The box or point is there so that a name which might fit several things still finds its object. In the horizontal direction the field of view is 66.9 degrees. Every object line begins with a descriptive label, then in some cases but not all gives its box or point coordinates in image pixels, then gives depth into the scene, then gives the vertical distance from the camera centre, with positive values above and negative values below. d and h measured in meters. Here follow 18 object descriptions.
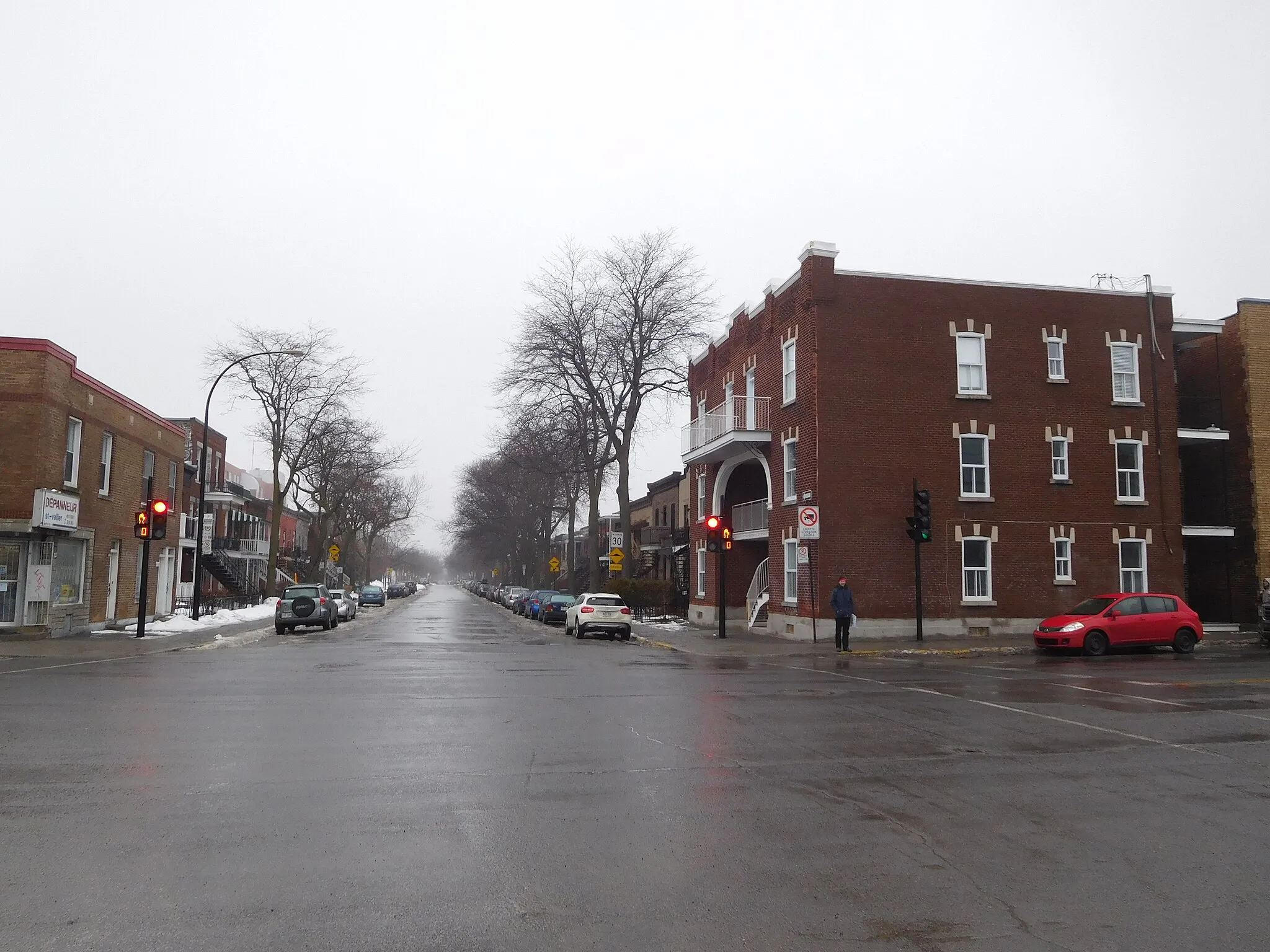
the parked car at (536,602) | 46.69 -1.07
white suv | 31.47 -1.15
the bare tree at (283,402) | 50.44 +9.44
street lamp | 30.69 +1.18
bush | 43.50 -0.48
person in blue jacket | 24.19 -0.68
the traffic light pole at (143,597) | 25.67 -0.60
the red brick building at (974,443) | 28.05 +4.35
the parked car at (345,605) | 43.34 -1.25
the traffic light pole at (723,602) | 28.23 -0.55
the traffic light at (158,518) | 25.97 +1.53
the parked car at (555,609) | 42.62 -1.26
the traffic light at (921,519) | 25.66 +1.79
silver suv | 32.69 -1.11
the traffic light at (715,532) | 27.36 +1.48
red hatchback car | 23.28 -0.88
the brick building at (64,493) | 25.11 +2.32
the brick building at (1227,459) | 30.97 +4.39
